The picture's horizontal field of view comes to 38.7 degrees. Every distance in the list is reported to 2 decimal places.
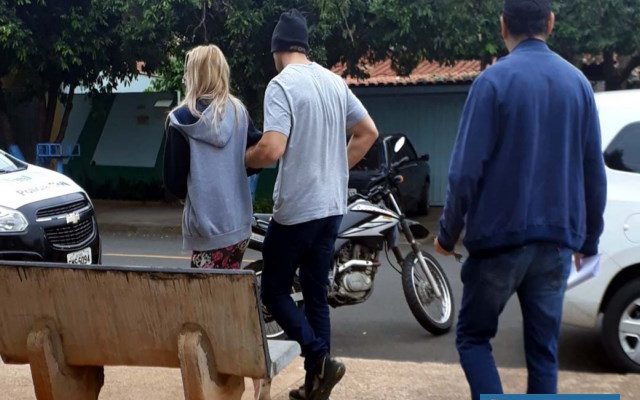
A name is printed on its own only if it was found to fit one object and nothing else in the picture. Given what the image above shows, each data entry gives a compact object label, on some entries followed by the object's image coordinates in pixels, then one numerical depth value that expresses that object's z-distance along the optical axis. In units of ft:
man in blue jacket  11.11
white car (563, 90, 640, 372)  18.29
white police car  22.90
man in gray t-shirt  14.19
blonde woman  14.33
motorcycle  20.43
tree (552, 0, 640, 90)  43.29
